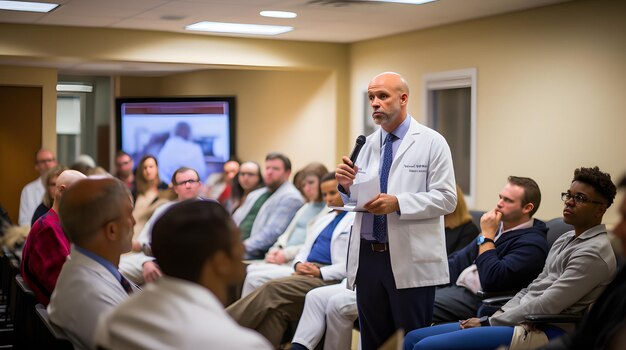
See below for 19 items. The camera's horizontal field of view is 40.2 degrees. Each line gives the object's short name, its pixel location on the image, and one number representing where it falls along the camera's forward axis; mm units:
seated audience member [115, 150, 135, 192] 9789
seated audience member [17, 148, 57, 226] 8969
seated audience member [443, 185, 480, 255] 5340
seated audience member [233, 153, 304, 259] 7035
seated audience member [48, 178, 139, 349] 2617
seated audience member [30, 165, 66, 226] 5383
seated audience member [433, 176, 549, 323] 4418
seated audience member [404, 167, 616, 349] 3816
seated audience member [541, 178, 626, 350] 2436
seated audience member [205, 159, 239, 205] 8812
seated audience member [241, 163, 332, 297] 6367
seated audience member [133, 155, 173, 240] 7762
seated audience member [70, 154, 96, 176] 7314
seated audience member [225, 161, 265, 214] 7945
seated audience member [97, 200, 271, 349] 1766
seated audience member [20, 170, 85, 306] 3520
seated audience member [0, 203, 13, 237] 5539
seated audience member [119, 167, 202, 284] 6707
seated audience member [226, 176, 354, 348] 5504
